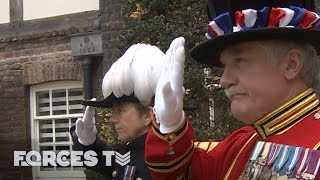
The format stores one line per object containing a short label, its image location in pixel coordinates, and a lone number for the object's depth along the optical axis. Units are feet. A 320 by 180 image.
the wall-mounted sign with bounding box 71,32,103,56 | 24.97
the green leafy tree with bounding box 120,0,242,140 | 15.08
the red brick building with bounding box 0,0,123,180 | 27.48
